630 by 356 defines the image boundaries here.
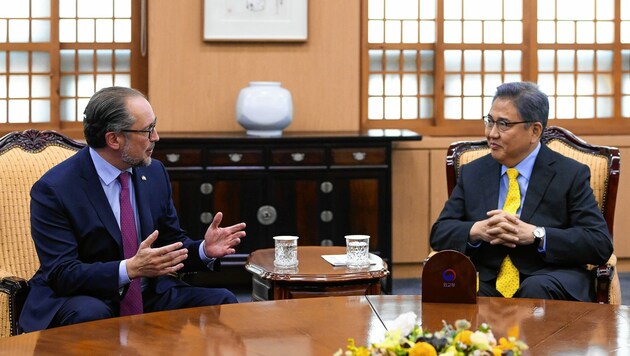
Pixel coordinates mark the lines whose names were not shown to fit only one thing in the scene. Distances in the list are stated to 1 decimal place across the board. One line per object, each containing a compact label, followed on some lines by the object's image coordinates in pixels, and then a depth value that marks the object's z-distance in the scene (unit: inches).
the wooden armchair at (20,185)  163.9
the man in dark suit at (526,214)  159.9
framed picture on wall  276.8
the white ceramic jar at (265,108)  264.4
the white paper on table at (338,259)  160.4
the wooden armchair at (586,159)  177.6
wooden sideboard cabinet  259.0
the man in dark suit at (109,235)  137.3
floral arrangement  72.2
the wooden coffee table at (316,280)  151.5
